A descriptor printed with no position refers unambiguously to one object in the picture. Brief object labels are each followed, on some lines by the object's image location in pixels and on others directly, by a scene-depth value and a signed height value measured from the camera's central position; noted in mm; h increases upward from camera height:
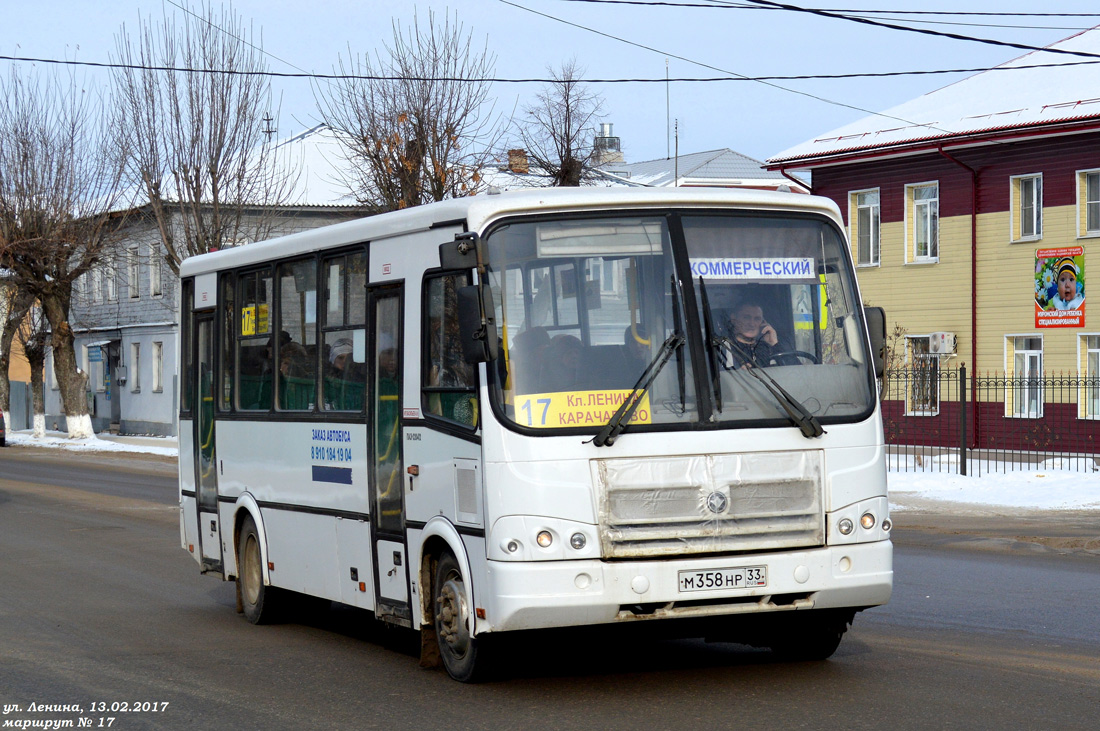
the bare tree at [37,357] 52062 -459
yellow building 30109 +2421
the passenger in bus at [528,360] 7441 -113
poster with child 30094 +858
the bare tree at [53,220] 44688 +3739
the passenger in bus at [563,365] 7457 -140
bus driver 7695 -21
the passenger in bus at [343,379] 9102 -241
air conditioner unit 31891 -239
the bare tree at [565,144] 39219 +5074
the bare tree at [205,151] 38594 +4943
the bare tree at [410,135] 33969 +4717
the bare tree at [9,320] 51094 +822
